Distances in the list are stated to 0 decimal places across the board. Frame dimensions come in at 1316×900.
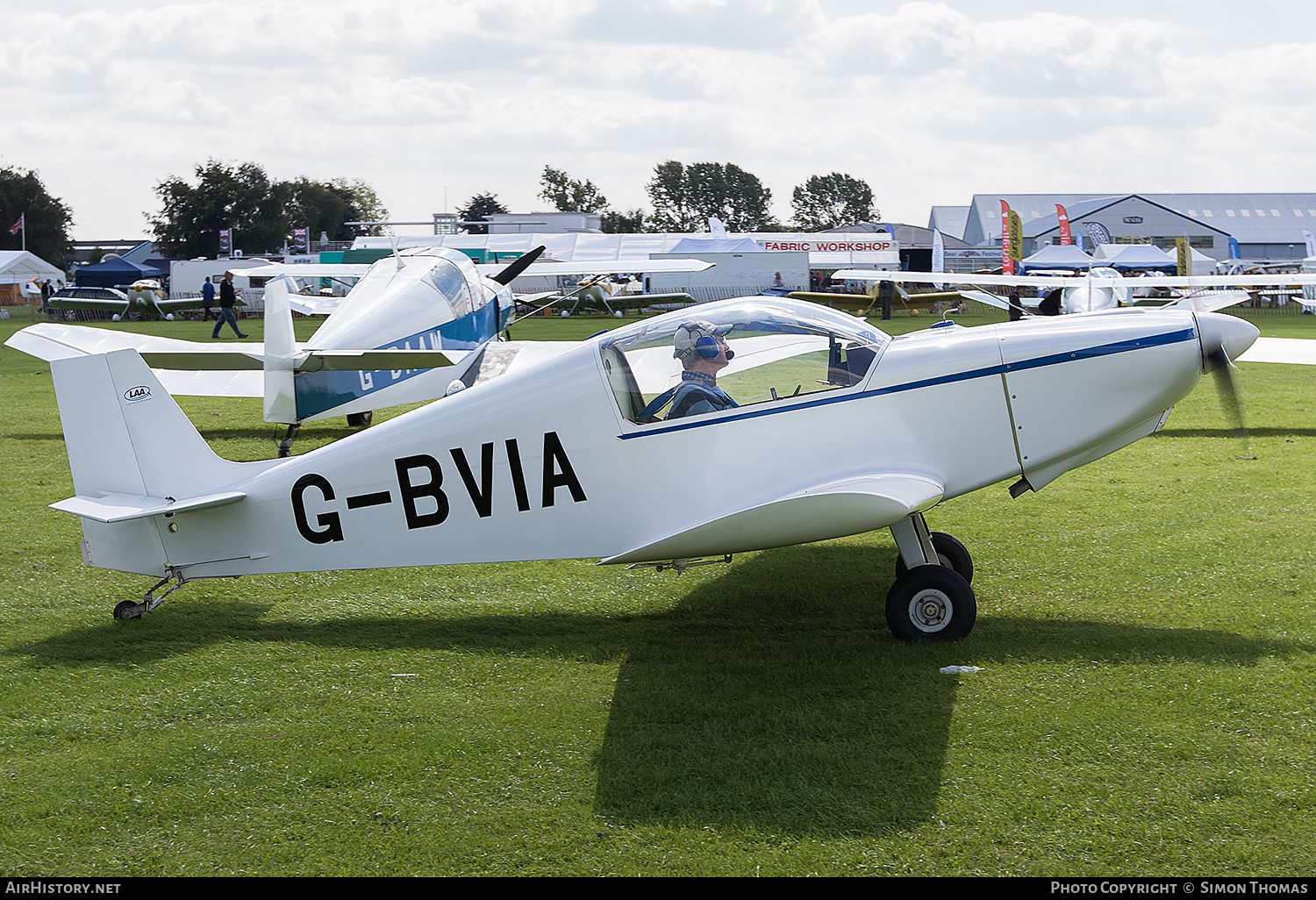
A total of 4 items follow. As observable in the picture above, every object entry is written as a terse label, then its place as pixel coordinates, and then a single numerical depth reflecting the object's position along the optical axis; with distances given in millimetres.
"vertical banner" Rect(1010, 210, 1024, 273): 43344
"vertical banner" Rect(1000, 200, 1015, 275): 40875
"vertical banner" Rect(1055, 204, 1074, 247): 58375
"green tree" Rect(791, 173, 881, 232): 148500
